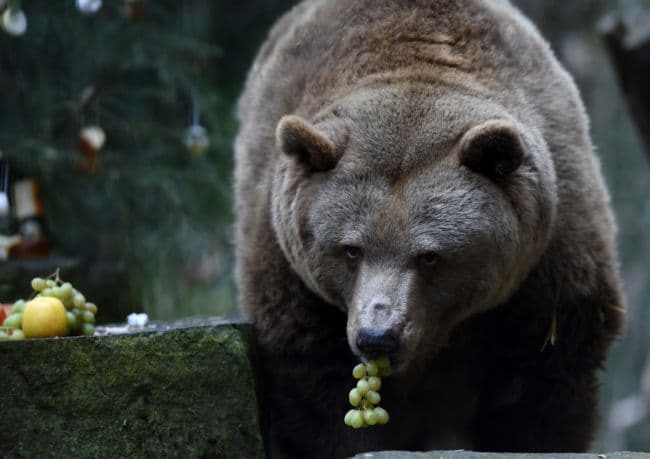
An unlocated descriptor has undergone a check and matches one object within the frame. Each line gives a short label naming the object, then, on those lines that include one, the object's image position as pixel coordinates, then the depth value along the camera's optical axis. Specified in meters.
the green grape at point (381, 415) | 9.08
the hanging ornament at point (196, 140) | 16.22
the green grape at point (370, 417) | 9.04
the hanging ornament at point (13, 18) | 11.70
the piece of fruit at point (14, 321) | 9.45
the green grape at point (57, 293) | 9.56
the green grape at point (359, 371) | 9.23
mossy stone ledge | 8.59
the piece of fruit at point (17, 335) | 9.17
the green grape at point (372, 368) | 9.04
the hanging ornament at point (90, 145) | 16.02
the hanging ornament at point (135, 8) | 15.89
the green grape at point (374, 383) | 9.17
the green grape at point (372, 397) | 9.15
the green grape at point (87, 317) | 9.73
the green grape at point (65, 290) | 9.59
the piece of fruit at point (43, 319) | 9.20
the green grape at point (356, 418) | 9.01
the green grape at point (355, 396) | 9.13
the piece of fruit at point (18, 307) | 9.61
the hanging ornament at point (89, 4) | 13.45
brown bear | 9.27
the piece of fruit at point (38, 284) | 9.74
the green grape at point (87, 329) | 9.70
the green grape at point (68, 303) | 9.66
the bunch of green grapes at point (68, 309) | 9.48
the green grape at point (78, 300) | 9.75
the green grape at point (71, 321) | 9.48
